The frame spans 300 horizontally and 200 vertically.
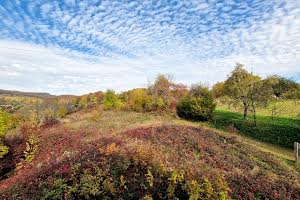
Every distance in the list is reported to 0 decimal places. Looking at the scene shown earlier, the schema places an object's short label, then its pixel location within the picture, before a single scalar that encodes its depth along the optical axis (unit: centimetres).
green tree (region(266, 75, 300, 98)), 1974
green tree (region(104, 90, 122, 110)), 2421
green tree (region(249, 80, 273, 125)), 1386
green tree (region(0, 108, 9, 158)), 841
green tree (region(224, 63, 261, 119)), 1481
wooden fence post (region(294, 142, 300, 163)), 820
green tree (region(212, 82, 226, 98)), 2901
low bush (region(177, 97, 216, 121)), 1619
